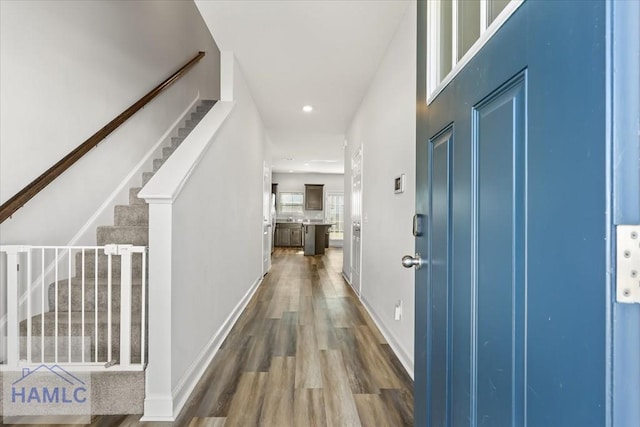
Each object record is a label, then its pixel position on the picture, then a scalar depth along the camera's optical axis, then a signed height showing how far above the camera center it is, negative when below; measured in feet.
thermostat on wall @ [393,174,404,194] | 7.55 +0.78
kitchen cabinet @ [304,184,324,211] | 36.09 +2.00
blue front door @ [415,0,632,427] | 1.36 -0.08
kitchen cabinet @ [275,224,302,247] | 33.78 -2.32
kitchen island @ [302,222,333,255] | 27.71 -2.24
